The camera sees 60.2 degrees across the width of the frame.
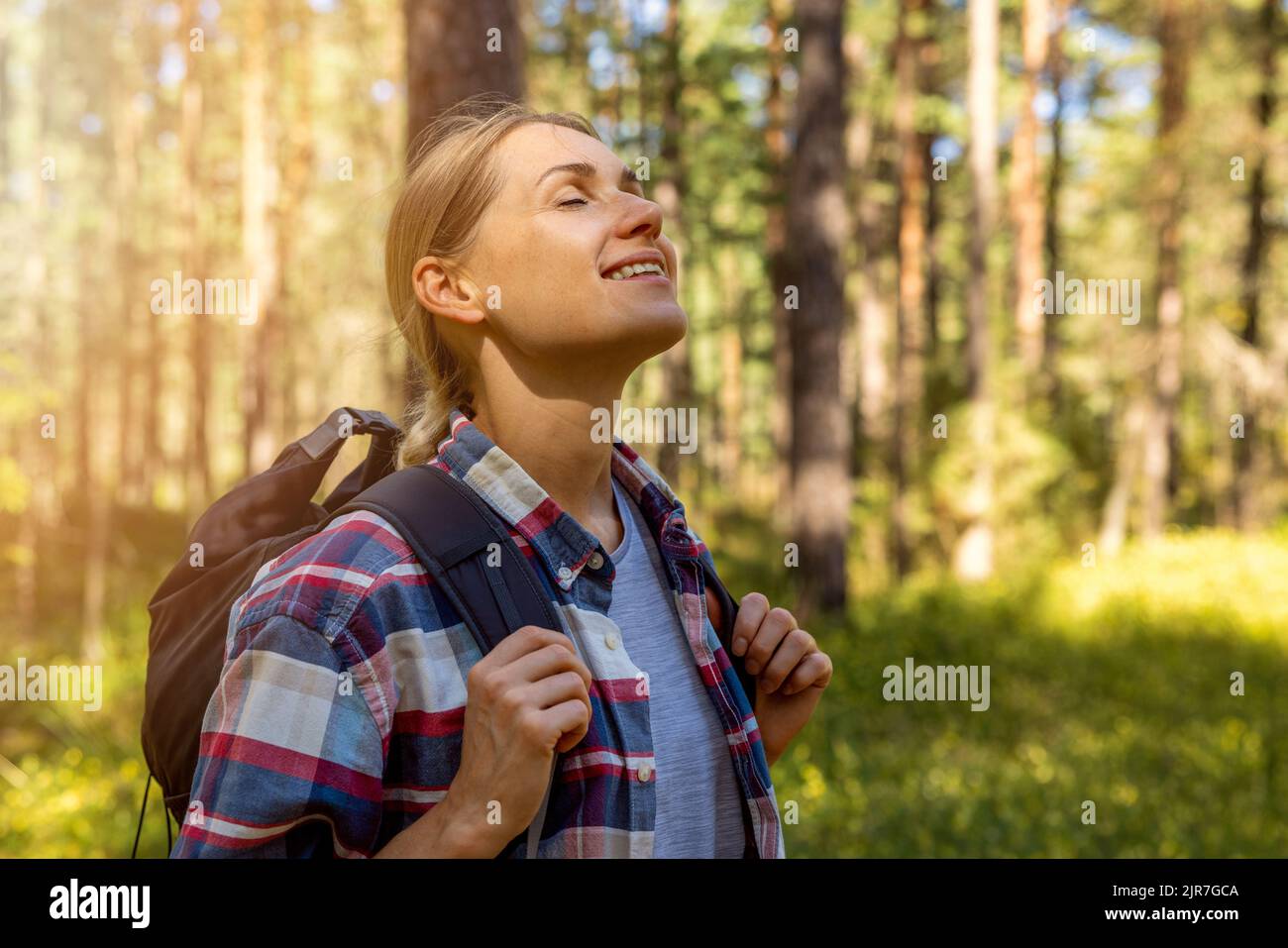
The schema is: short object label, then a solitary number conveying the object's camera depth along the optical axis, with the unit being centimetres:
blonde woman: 150
